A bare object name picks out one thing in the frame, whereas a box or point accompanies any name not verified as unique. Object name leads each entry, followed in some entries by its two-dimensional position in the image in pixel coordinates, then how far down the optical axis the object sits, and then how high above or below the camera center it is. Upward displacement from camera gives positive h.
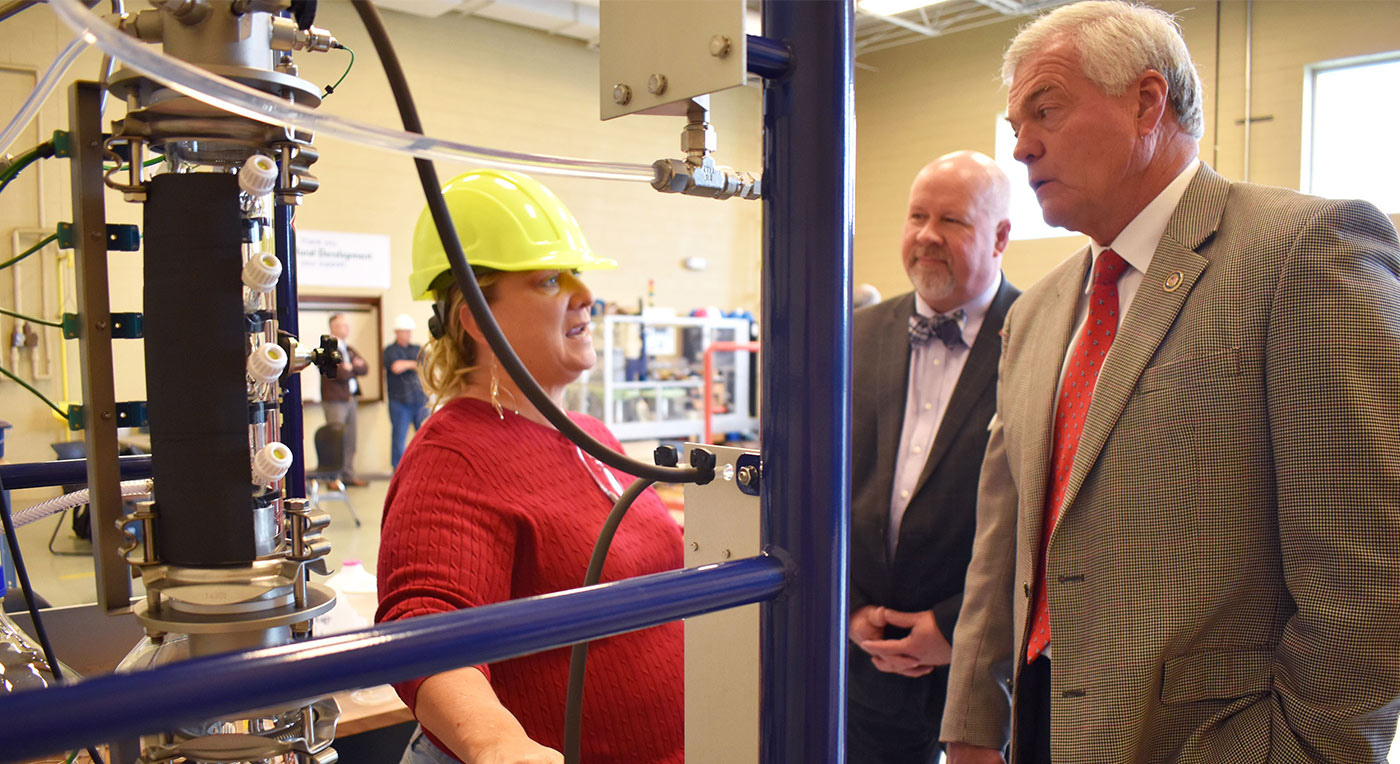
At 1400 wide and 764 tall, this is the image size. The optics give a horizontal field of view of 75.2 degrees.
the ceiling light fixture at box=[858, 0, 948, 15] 8.52 +3.19
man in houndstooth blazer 0.96 -0.13
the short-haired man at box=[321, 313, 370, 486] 7.59 -0.44
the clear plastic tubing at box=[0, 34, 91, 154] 0.59 +0.18
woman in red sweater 0.94 -0.20
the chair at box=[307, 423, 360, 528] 5.90 -0.68
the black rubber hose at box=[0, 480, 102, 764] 0.72 -0.20
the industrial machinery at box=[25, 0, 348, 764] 0.55 +0.00
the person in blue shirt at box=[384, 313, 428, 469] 7.96 -0.34
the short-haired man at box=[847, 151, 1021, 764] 1.78 -0.21
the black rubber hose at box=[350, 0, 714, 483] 0.56 +0.04
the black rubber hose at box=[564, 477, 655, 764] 0.72 -0.25
